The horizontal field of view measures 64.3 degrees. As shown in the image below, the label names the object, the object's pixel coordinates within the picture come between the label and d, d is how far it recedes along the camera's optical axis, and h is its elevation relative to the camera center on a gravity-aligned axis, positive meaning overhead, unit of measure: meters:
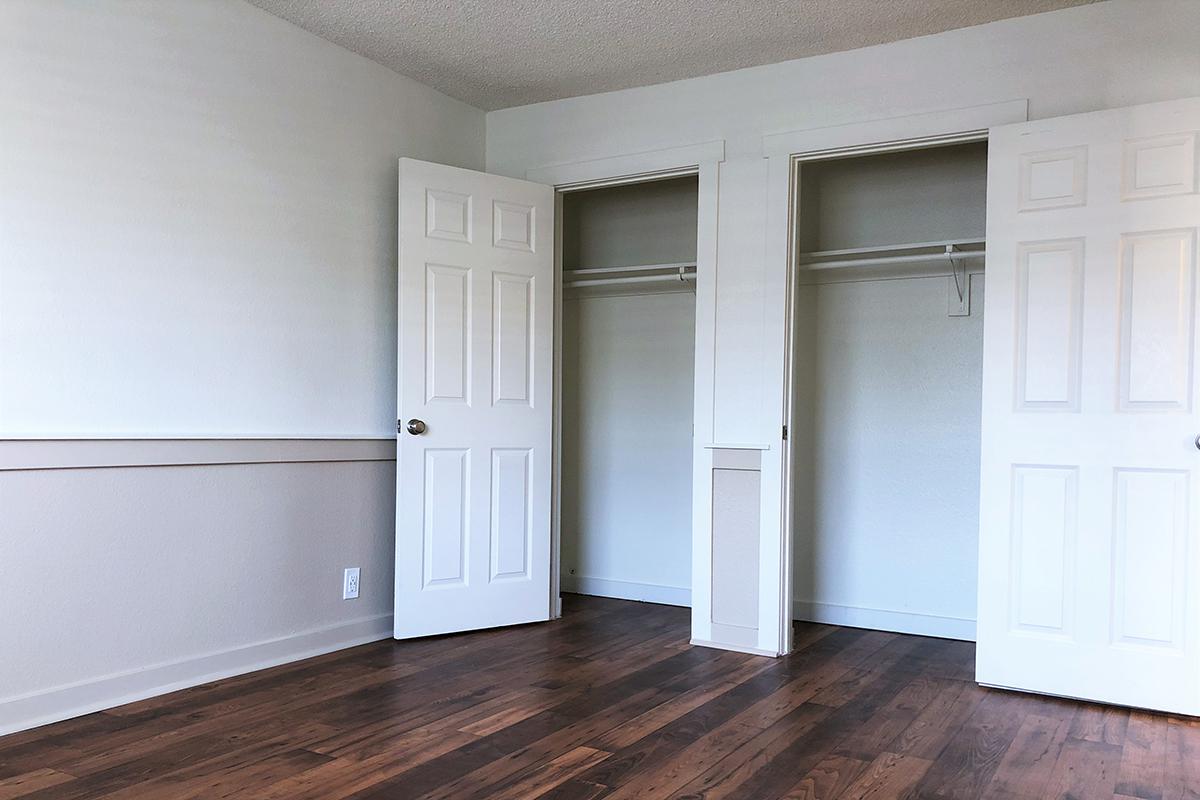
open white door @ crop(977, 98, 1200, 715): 3.24 -0.04
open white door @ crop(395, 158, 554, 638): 4.20 -0.05
